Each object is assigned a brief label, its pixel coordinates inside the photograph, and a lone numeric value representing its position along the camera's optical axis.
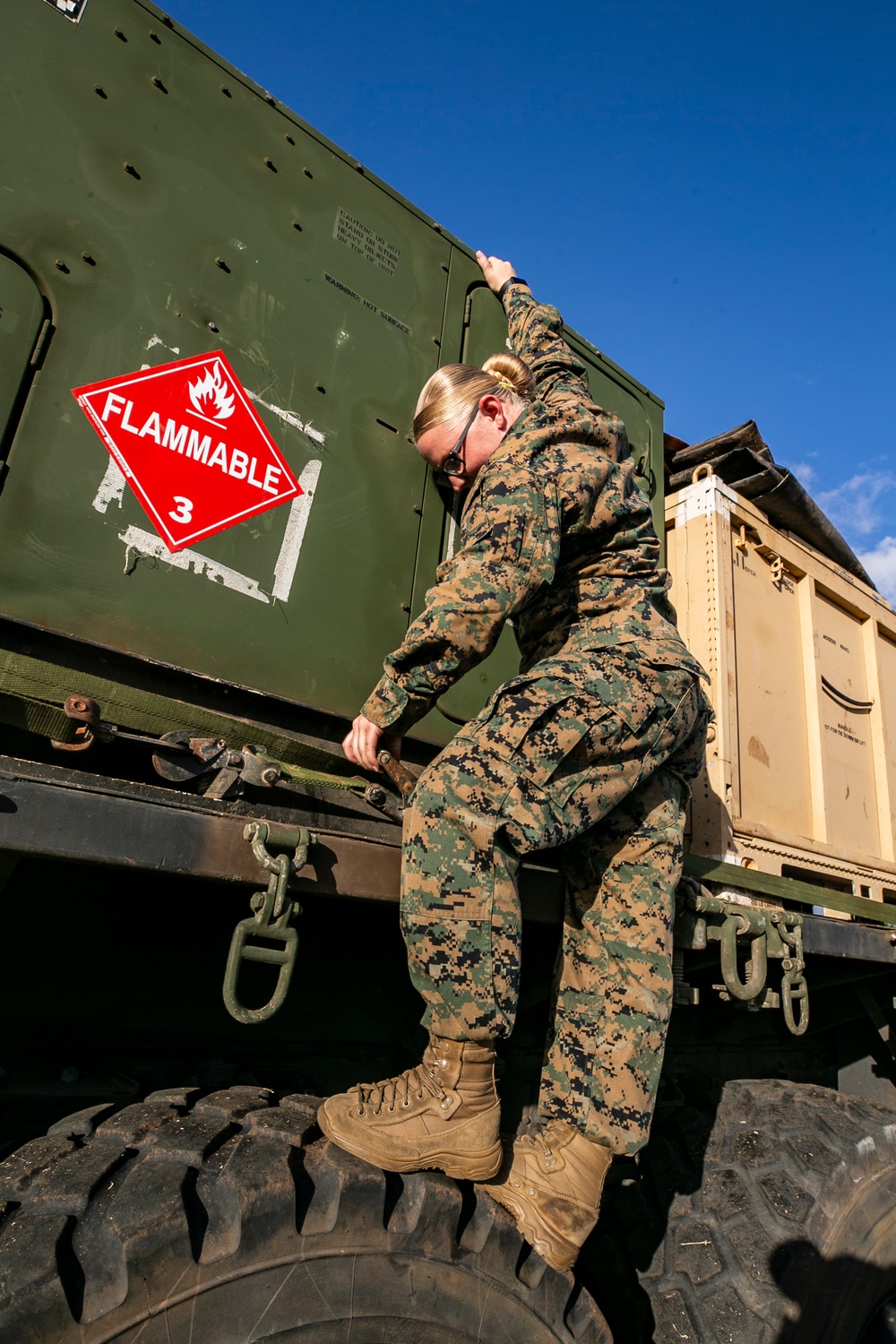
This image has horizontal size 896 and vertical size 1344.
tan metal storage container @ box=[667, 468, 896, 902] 3.07
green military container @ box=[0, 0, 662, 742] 1.61
